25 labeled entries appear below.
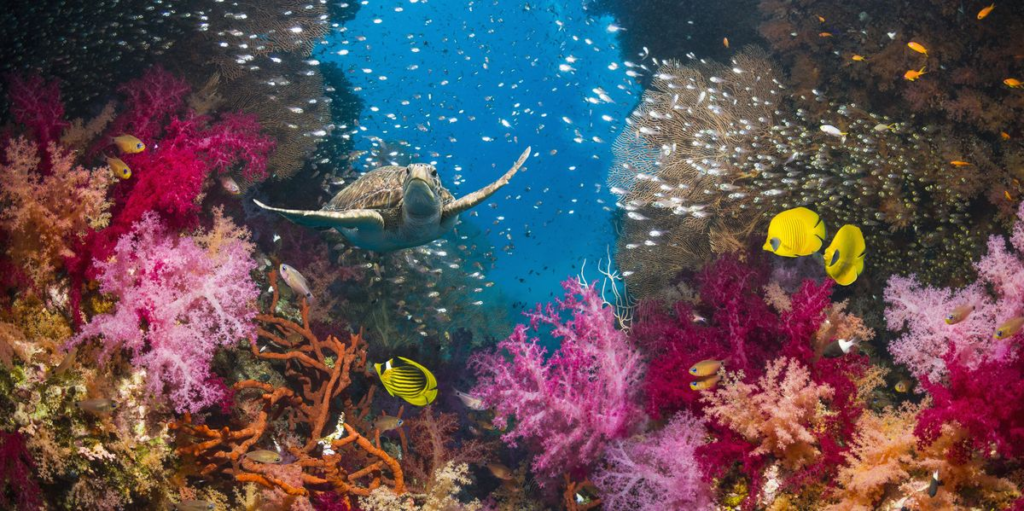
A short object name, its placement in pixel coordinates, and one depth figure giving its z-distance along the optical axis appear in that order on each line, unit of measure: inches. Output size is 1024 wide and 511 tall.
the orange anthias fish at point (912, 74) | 231.6
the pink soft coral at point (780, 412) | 119.6
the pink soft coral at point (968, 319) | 123.4
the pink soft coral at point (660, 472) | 134.0
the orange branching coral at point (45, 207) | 128.7
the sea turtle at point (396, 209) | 169.5
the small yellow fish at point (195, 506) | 134.9
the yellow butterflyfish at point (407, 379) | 177.8
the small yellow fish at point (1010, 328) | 110.6
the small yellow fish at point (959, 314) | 123.8
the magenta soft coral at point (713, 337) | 151.6
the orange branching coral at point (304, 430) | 145.5
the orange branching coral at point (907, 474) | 98.3
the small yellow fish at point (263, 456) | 140.6
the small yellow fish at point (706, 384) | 143.5
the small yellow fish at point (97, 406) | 119.1
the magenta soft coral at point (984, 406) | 95.0
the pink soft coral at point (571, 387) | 169.8
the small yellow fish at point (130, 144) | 161.0
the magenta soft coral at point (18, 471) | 117.8
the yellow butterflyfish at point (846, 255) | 145.9
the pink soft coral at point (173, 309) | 134.3
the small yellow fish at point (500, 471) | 201.3
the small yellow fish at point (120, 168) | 147.3
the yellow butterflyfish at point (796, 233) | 151.9
